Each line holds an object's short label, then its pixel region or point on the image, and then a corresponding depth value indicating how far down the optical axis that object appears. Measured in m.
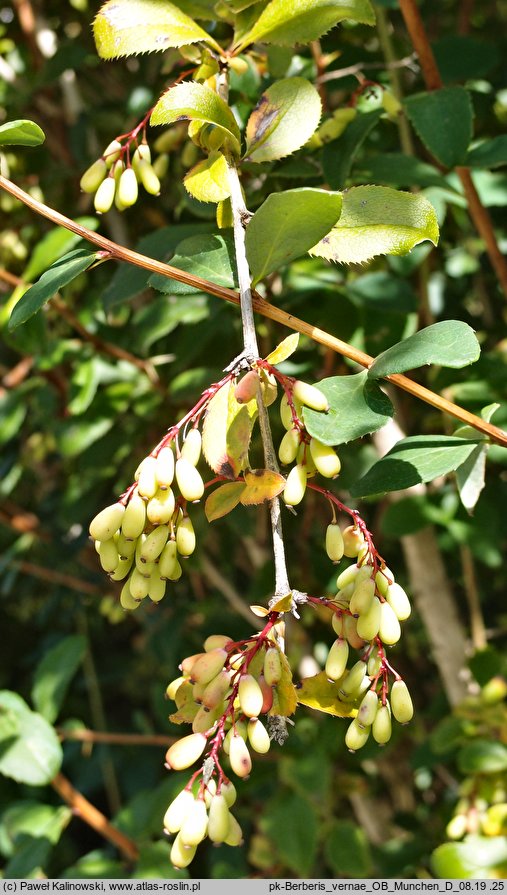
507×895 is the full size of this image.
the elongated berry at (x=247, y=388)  0.44
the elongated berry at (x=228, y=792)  0.48
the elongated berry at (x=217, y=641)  0.50
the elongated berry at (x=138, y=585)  0.50
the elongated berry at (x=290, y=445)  0.49
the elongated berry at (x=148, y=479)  0.47
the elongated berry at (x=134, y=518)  0.48
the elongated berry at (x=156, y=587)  0.50
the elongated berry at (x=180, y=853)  0.47
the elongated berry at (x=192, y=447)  0.49
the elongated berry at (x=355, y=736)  0.49
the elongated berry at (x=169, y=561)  0.50
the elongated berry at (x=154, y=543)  0.48
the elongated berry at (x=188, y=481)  0.48
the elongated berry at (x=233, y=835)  0.47
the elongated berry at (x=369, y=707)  0.48
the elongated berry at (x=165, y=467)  0.48
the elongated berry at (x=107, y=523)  0.49
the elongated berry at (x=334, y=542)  0.50
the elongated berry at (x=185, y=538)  0.50
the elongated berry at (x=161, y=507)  0.48
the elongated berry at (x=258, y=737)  0.45
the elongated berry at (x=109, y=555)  0.50
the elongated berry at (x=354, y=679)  0.49
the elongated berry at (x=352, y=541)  0.50
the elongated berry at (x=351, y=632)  0.49
